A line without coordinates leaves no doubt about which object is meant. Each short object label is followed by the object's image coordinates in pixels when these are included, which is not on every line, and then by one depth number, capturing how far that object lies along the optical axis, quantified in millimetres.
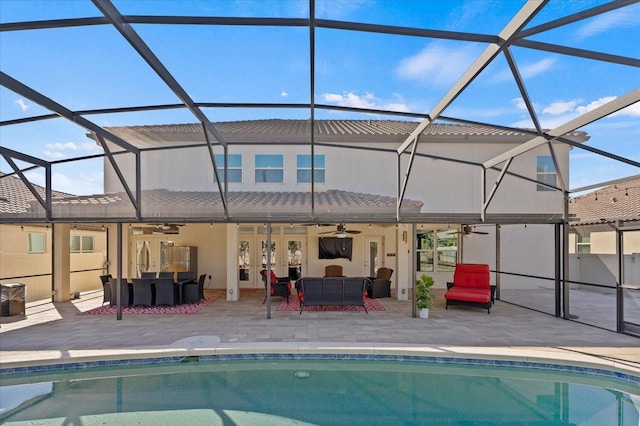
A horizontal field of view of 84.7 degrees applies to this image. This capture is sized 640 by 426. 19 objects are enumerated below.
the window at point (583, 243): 15181
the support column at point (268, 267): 8372
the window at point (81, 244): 12945
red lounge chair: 9344
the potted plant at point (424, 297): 8623
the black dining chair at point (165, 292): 9891
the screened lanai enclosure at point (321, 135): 4305
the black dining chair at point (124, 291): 9789
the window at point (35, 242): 11266
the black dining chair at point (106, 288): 10383
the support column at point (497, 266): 11141
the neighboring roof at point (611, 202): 13498
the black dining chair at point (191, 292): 10438
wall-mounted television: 13641
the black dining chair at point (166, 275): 10891
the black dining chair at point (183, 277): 11133
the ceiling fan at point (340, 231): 10727
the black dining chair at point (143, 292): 9781
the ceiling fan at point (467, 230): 10906
